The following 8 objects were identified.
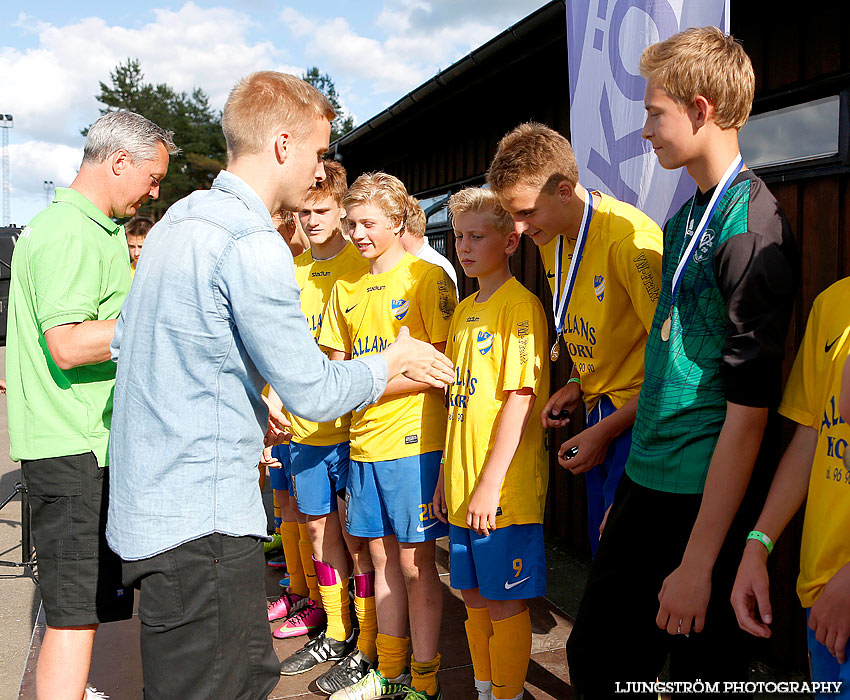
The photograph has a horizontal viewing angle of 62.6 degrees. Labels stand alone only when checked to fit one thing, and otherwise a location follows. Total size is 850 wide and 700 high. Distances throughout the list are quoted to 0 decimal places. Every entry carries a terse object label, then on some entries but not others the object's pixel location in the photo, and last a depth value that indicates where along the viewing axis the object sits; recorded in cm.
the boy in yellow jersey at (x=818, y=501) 154
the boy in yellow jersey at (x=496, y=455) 262
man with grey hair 246
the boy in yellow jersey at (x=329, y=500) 340
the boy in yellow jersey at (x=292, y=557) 390
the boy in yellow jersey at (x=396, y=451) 302
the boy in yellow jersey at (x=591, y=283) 232
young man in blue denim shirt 176
